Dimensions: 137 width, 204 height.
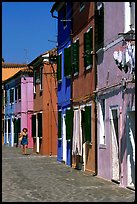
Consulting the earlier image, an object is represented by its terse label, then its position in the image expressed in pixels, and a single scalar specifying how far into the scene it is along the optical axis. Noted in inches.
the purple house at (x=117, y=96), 528.7
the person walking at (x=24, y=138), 1298.1
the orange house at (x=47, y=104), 1191.6
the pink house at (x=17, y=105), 1658.5
